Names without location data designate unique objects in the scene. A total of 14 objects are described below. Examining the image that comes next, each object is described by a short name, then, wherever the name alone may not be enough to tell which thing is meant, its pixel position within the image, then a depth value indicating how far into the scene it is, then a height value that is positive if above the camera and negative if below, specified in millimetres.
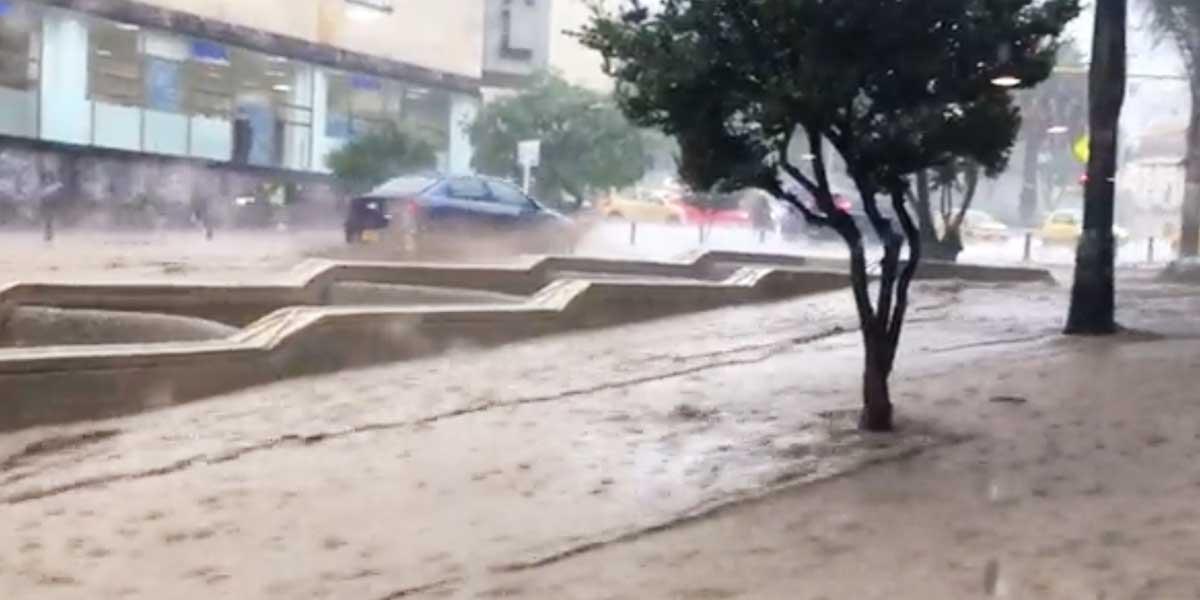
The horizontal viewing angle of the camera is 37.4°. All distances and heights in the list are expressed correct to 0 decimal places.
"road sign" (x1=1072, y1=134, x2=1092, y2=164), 15007 +1263
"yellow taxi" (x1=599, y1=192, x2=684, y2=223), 35219 +127
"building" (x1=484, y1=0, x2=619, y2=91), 34094 +3397
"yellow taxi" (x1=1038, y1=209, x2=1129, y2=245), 38656 +101
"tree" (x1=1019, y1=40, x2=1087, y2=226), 33531 +2021
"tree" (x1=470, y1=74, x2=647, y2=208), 33125 +1332
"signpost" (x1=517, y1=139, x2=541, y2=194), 33031 +976
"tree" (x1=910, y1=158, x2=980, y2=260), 23080 +210
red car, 31247 +38
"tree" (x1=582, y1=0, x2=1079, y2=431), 9086 +693
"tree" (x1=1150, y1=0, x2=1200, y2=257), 29542 +3377
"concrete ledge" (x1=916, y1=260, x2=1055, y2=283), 22812 -582
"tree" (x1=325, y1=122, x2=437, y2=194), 33094 +841
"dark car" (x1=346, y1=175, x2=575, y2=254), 25453 -148
